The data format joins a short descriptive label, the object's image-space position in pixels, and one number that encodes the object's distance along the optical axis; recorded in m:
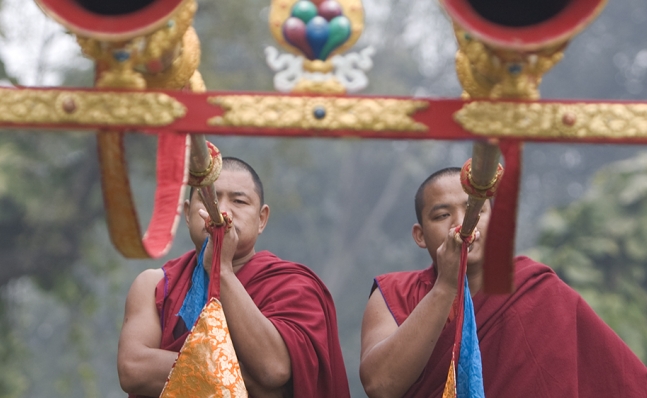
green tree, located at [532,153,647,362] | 21.20
